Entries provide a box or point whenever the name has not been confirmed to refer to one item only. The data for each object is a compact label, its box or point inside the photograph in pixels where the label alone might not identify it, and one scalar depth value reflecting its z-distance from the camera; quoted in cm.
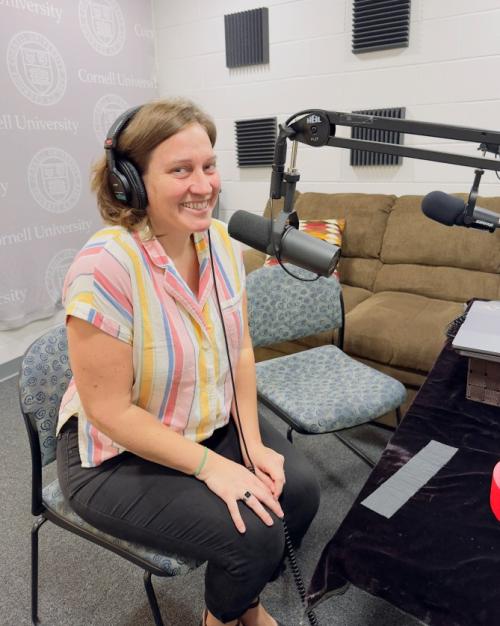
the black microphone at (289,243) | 82
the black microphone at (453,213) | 102
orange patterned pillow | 287
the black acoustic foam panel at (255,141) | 345
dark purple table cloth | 73
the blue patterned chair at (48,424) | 117
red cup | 88
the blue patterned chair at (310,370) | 166
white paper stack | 122
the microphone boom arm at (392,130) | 81
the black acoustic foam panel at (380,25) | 279
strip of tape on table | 91
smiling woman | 106
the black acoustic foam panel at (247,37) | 326
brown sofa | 225
